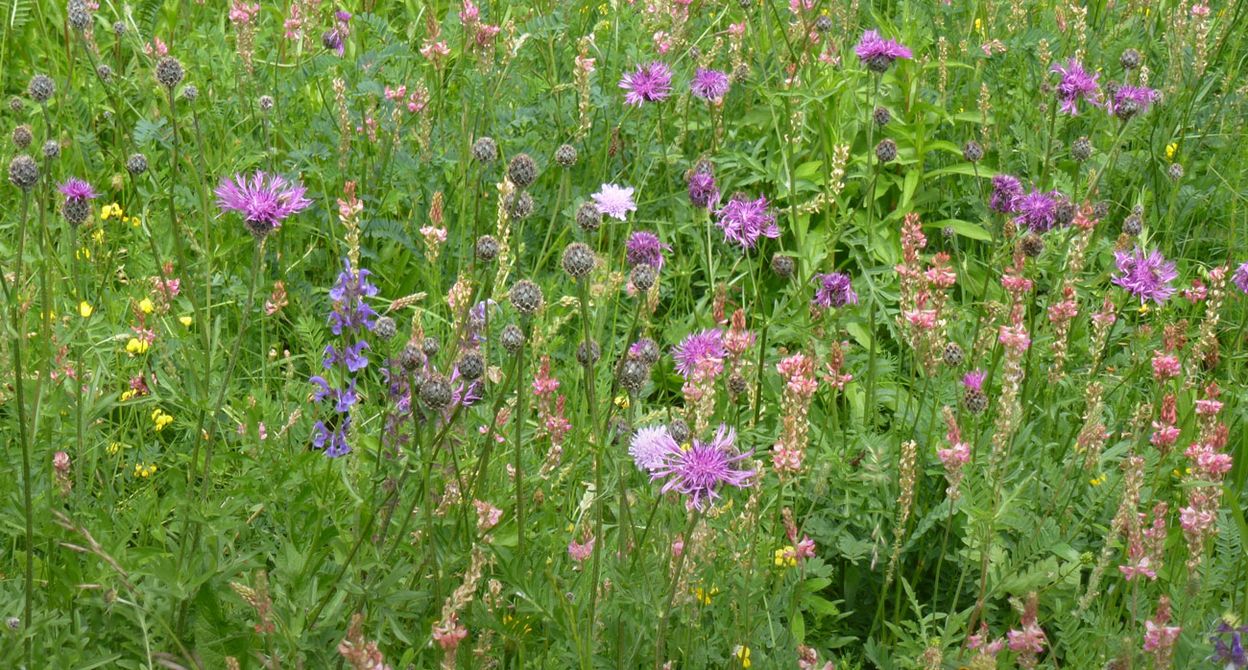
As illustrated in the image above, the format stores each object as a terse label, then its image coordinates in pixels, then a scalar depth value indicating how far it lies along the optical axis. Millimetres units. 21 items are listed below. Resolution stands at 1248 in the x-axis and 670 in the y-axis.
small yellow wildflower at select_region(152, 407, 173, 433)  2631
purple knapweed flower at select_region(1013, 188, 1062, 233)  2764
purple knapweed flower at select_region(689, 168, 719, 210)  2826
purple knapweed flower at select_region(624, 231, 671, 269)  2607
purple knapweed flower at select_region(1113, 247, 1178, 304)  2770
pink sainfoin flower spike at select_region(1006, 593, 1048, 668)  1631
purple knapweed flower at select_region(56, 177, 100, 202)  2626
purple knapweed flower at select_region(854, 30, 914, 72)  2918
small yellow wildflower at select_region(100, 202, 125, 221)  3228
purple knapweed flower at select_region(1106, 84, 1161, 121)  2984
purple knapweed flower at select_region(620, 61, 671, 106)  3248
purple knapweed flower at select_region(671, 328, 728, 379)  2361
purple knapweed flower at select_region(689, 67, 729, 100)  3225
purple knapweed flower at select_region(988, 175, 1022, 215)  2771
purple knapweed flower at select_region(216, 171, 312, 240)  1921
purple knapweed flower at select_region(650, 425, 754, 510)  1776
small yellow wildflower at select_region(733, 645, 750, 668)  1958
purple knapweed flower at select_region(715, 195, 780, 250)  2986
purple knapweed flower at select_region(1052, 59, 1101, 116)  3197
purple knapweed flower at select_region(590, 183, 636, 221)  2402
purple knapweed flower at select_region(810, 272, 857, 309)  2715
